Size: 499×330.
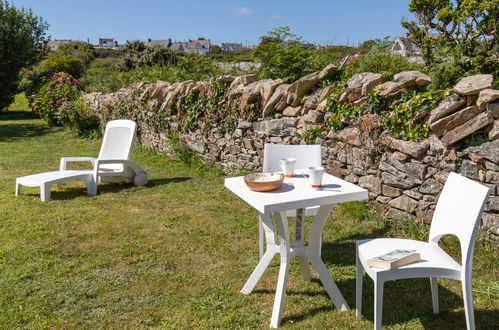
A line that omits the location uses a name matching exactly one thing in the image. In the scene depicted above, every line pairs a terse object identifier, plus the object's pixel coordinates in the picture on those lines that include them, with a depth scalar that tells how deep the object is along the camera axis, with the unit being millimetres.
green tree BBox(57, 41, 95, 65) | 28761
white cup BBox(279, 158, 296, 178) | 3326
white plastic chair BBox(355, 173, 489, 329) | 2373
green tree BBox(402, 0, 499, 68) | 5590
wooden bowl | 2916
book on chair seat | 2432
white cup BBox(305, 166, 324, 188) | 2992
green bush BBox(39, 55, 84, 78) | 19656
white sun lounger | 6023
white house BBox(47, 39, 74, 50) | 75625
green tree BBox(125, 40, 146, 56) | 23516
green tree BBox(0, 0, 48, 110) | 15172
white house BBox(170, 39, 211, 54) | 69000
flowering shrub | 12916
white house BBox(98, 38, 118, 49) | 92319
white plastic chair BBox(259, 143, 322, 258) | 3941
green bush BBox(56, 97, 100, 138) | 11758
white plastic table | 2758
